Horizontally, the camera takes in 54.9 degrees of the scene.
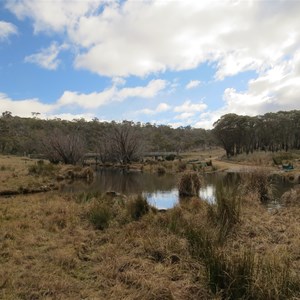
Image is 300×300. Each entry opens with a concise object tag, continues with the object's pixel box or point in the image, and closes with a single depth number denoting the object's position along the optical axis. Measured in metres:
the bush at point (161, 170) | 31.08
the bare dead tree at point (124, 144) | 44.90
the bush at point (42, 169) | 22.90
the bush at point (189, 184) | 14.00
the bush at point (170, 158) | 49.06
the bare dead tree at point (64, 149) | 41.24
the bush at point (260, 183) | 12.09
